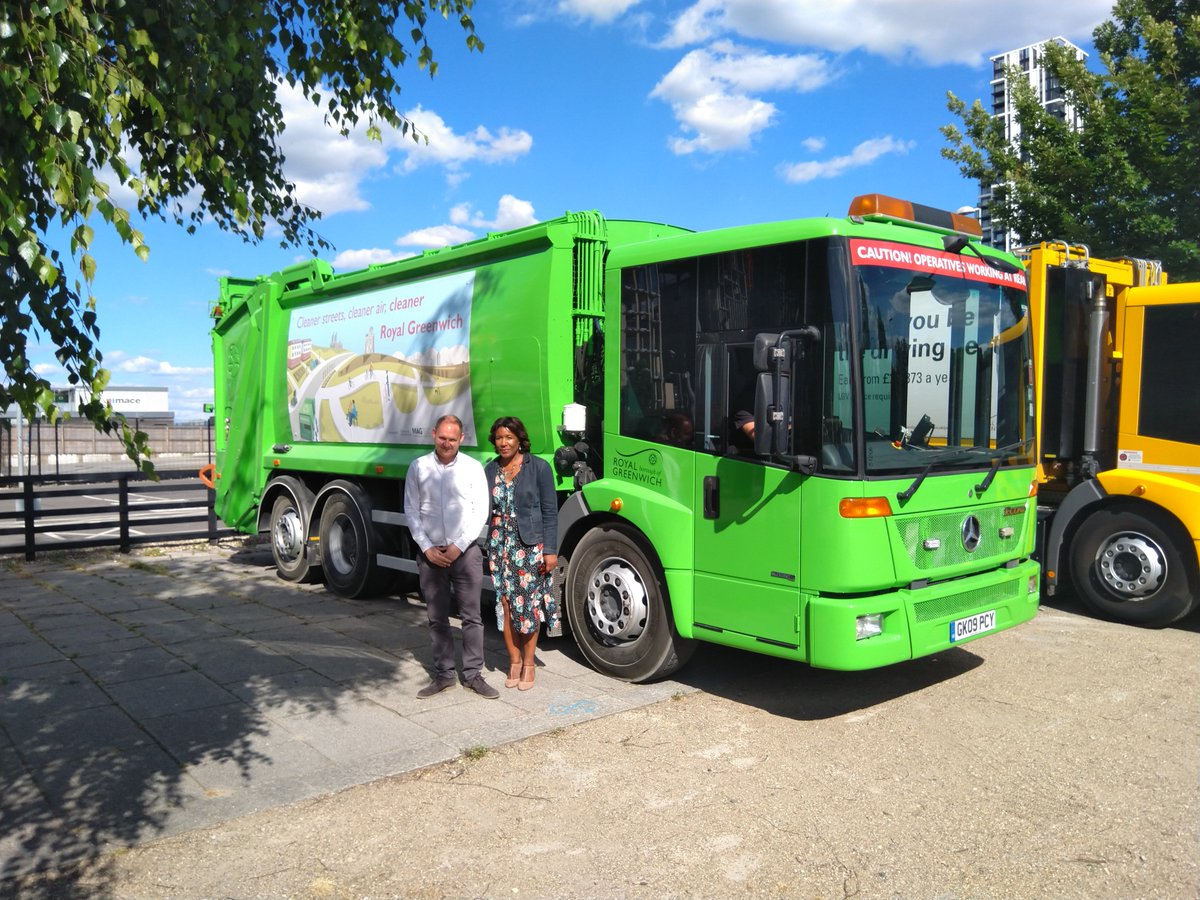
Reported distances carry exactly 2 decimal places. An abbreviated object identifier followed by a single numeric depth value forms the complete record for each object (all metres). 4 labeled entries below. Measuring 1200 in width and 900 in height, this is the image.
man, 5.95
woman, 6.01
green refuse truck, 5.18
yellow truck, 7.80
